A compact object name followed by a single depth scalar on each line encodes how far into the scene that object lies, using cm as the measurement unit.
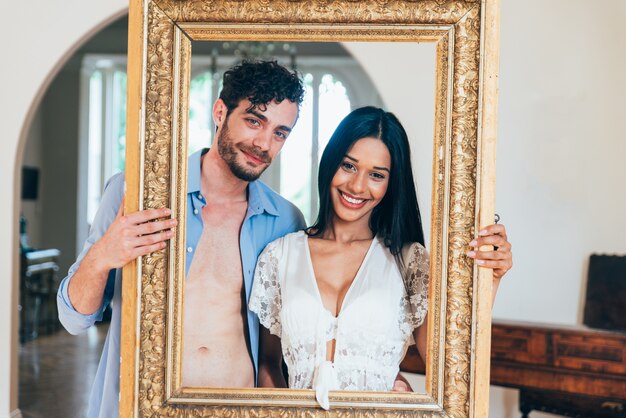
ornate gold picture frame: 170
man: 176
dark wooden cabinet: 336
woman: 174
